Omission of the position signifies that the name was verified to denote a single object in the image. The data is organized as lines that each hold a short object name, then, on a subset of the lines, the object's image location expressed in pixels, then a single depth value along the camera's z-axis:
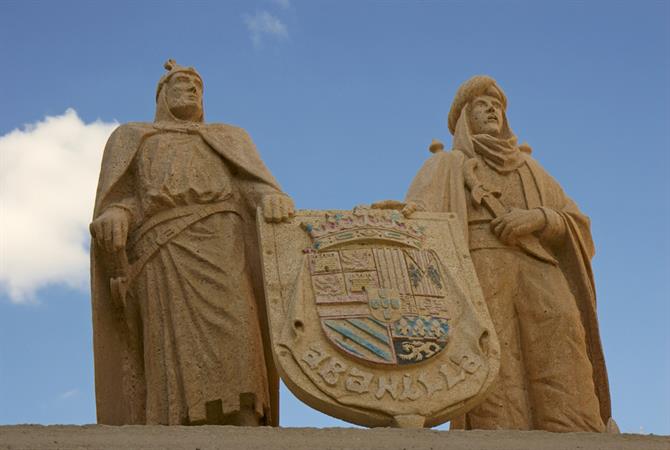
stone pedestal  6.25
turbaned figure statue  8.48
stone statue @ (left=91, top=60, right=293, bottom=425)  7.91
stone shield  6.97
